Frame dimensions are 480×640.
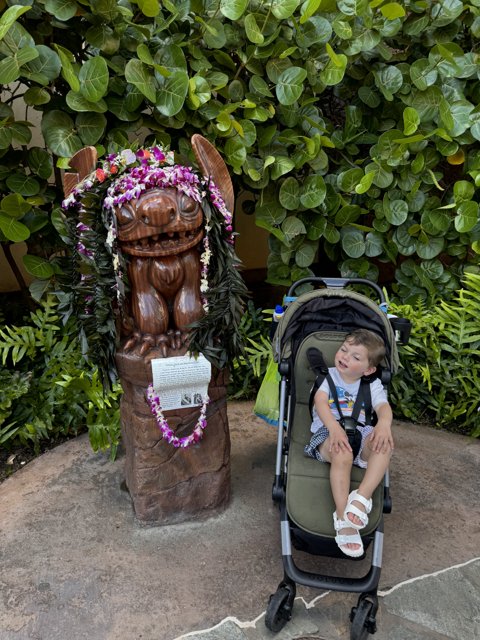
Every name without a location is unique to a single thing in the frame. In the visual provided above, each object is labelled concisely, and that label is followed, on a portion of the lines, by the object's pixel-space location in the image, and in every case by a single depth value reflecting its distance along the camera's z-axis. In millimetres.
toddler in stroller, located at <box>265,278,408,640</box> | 2104
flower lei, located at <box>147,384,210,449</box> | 2473
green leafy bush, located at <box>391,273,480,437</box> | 3633
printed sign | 2400
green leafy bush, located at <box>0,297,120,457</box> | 3266
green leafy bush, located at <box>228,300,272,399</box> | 3838
